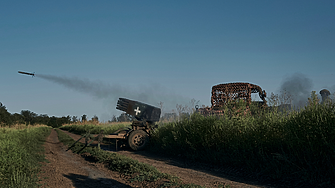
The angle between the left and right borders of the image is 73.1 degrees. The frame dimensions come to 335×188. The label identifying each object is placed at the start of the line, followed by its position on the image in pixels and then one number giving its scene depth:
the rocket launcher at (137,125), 12.80
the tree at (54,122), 99.46
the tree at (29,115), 99.94
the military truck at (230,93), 12.79
